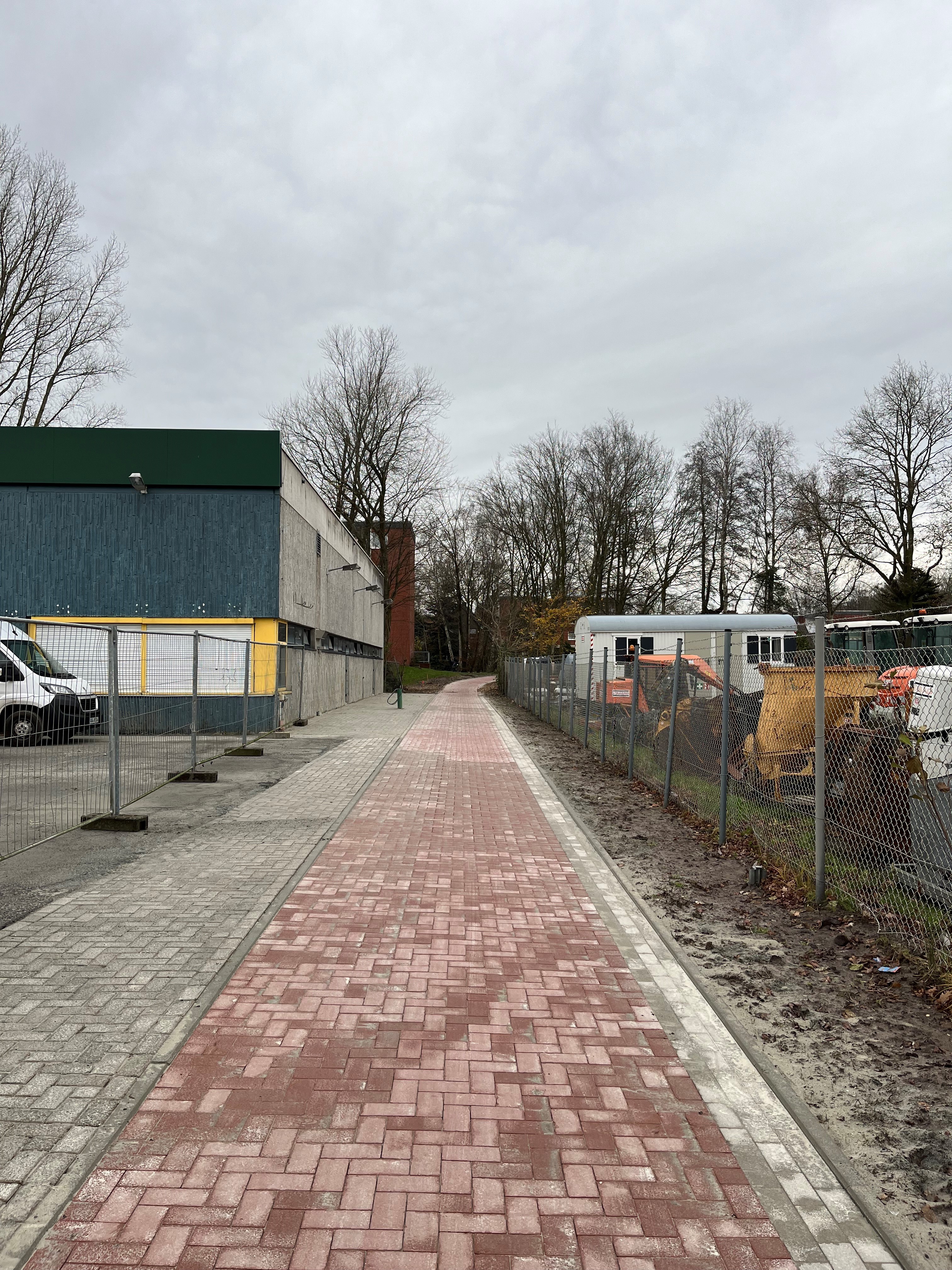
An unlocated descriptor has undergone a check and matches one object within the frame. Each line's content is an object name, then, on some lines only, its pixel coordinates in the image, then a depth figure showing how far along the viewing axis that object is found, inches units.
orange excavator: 386.0
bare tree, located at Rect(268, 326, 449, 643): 1674.5
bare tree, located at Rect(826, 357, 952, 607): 1299.2
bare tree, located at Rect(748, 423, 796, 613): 1614.2
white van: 228.1
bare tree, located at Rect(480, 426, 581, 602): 1759.4
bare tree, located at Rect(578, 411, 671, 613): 1699.1
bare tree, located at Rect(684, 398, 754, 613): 1657.2
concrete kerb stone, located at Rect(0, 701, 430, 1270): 96.7
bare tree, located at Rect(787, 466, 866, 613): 1364.4
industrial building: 788.6
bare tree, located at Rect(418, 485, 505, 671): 1935.3
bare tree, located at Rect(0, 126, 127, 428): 1143.0
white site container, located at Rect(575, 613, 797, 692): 1064.2
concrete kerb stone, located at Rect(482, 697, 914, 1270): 99.8
